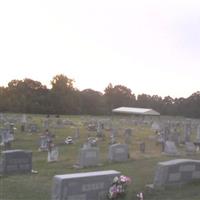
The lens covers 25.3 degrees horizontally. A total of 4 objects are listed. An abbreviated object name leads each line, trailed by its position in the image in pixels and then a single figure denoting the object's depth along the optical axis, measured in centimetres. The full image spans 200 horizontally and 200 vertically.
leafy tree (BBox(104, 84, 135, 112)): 11454
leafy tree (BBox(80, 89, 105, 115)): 9838
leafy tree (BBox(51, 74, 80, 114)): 8938
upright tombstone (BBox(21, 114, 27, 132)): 3993
